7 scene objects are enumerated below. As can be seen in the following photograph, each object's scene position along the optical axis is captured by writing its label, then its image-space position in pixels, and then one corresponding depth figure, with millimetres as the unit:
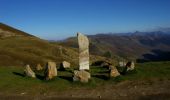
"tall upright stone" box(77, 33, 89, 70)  15901
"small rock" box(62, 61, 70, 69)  17074
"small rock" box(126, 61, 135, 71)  14589
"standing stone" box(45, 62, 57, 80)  14139
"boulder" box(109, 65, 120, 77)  13882
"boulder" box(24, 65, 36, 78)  14761
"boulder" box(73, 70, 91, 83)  13513
